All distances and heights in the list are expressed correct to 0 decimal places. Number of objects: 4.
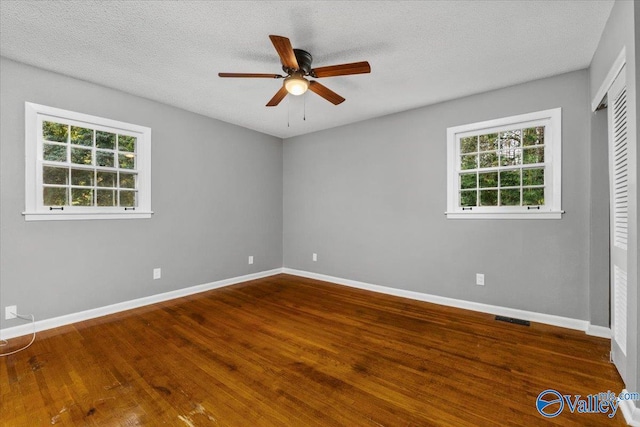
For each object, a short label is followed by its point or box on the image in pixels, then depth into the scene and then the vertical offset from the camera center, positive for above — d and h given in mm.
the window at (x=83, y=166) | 2809 +520
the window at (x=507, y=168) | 2998 +521
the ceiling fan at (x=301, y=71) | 2082 +1171
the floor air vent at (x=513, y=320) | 2988 -1171
